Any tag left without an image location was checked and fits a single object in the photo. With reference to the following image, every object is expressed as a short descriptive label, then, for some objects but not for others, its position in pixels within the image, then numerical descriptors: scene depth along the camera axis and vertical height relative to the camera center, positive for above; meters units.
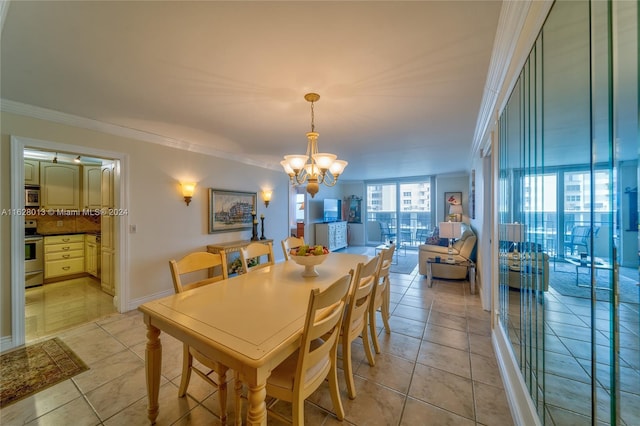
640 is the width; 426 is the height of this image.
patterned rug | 1.80 -1.34
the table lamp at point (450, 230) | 4.51 -0.35
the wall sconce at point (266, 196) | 5.08 +0.36
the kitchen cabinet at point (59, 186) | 4.19 +0.51
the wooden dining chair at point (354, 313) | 1.65 -0.74
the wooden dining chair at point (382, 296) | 2.18 -0.84
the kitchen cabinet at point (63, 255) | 4.22 -0.78
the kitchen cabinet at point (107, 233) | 3.47 -0.30
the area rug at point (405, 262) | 5.22 -1.27
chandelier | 2.21 +0.47
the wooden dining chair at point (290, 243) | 2.87 -0.39
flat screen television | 7.71 +0.07
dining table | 1.02 -0.58
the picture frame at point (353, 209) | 8.77 +0.12
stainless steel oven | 4.00 -0.76
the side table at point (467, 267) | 3.78 -0.96
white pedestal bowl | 2.03 -0.41
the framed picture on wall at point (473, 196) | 4.36 +0.29
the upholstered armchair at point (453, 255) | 4.18 -0.80
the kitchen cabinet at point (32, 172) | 4.04 +0.72
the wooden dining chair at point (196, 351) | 1.41 -0.91
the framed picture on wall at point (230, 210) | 4.12 +0.05
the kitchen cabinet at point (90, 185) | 4.50 +0.54
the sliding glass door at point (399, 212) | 7.85 +0.00
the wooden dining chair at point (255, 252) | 2.26 -0.41
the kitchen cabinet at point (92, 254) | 4.47 -0.79
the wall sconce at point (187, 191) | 3.65 +0.34
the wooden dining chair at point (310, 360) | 1.15 -0.80
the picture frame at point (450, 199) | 7.09 +0.38
